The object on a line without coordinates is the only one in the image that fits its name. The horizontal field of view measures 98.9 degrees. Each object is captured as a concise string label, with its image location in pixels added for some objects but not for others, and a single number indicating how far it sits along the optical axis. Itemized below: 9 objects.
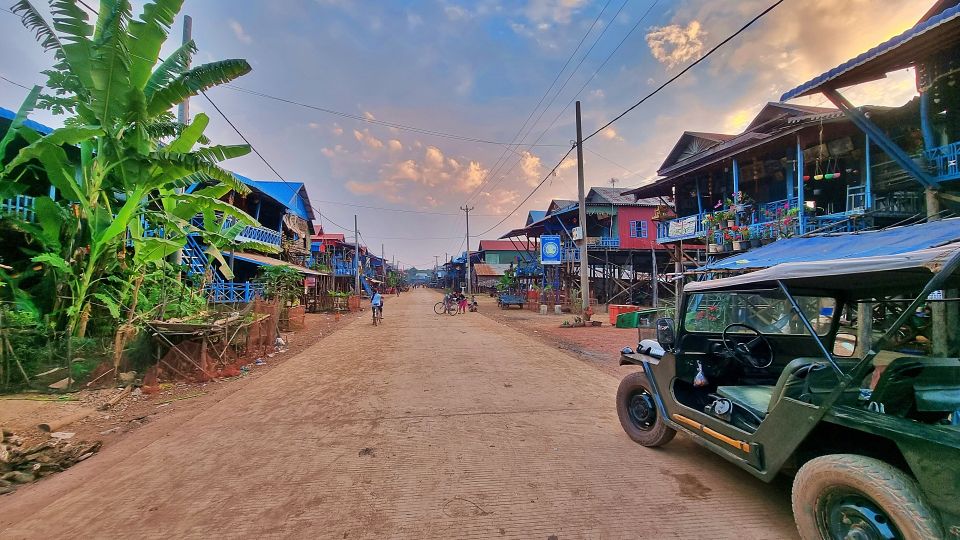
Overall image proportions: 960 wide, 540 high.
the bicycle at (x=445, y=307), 24.73
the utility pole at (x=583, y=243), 17.17
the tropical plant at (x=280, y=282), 16.85
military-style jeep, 2.14
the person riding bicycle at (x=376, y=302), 18.53
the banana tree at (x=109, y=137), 6.66
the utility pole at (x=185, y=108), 10.25
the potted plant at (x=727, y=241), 15.78
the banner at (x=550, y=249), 22.72
